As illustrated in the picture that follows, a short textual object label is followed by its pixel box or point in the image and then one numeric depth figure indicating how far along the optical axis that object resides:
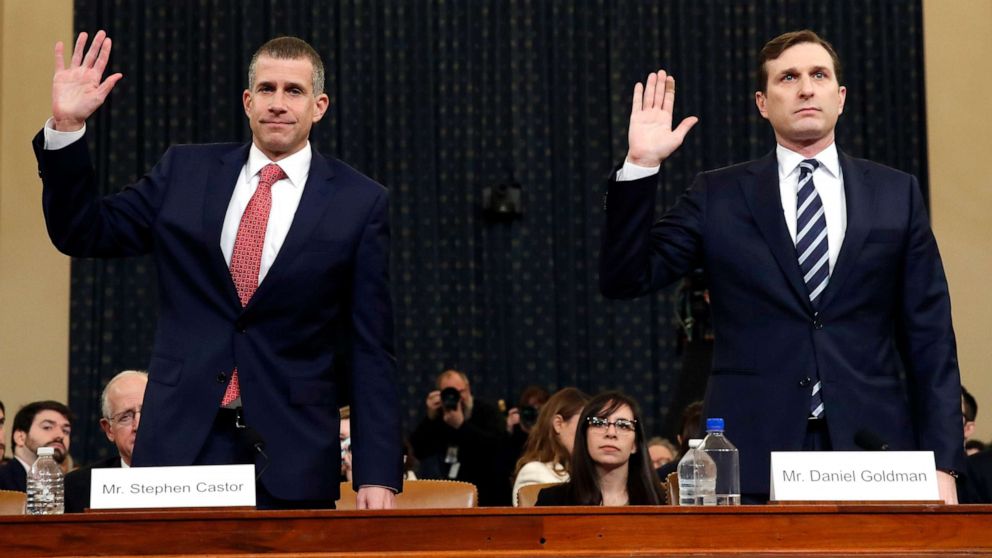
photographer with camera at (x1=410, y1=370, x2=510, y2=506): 7.37
